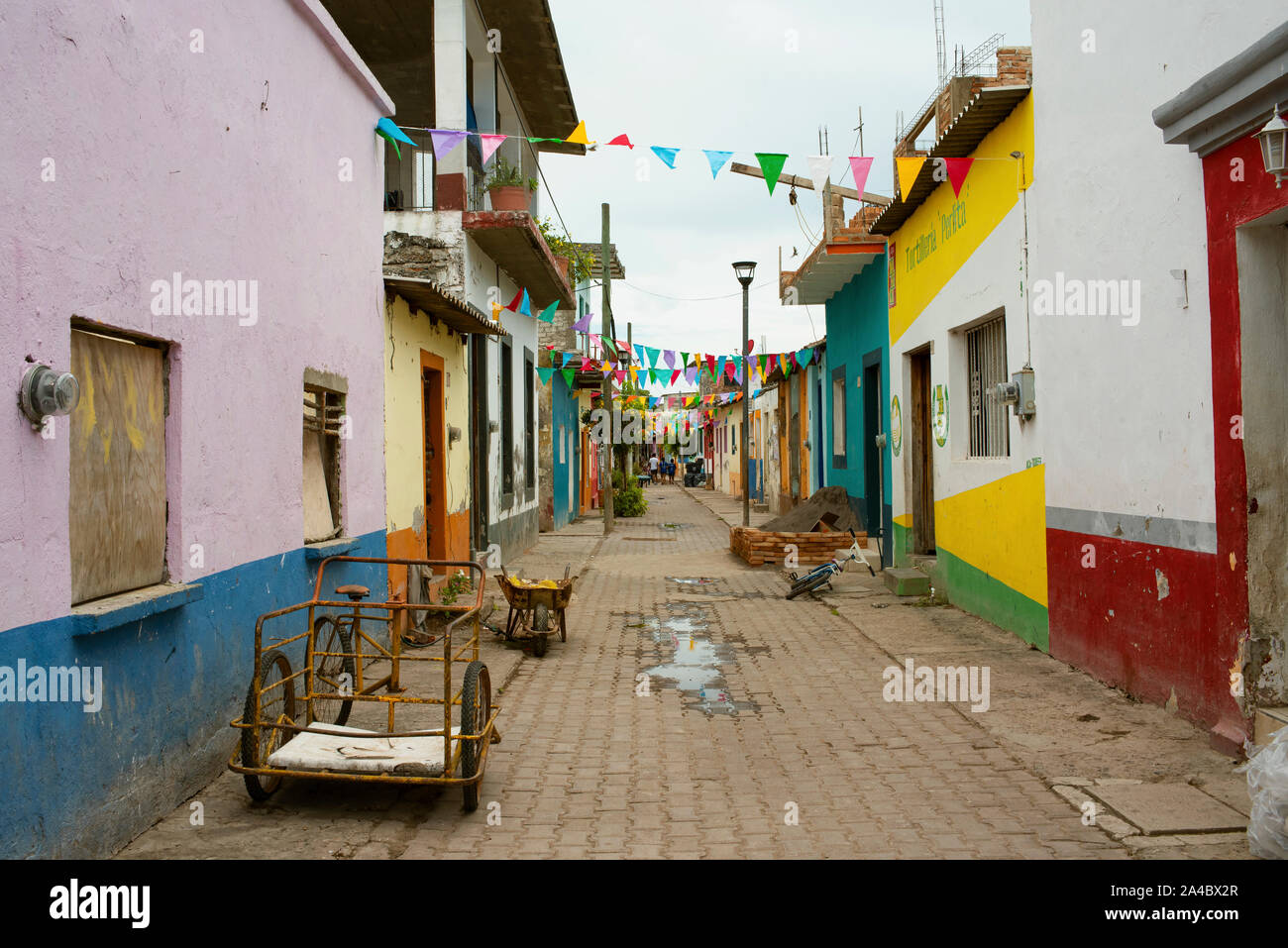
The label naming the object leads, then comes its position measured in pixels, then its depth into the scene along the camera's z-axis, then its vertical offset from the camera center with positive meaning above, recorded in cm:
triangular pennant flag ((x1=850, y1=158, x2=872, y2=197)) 841 +264
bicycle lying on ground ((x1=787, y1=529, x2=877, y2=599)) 1134 -116
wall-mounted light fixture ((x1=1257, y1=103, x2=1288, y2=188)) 446 +146
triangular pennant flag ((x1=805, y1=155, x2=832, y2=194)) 828 +259
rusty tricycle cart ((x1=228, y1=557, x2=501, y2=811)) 442 -117
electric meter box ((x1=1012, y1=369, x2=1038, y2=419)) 790 +62
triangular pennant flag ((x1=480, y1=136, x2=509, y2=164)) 883 +308
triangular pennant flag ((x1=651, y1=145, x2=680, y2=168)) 862 +287
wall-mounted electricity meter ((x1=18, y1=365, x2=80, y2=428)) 343 +37
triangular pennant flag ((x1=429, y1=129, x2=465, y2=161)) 888 +317
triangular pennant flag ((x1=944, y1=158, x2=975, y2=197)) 881 +275
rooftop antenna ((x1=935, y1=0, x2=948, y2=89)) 1369 +635
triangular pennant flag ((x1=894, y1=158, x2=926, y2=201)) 870 +274
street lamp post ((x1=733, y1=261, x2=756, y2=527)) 1742 +265
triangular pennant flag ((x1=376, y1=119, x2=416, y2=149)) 810 +295
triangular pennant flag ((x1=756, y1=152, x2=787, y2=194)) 829 +267
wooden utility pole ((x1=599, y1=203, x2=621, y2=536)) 1964 +177
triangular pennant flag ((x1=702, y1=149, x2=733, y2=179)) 868 +284
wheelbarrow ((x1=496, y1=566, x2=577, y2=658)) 840 -100
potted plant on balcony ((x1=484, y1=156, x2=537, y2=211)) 1202 +357
